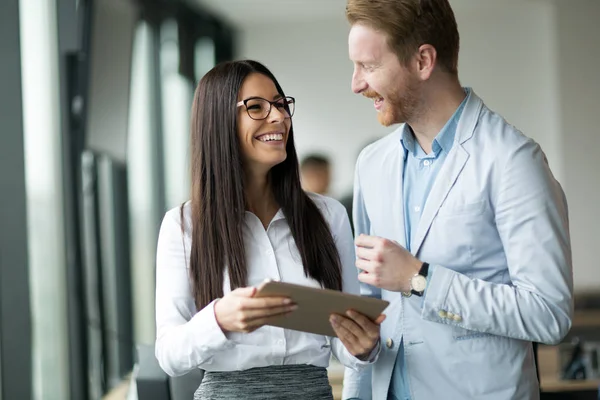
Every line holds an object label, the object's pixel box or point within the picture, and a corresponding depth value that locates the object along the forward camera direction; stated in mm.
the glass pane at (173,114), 7895
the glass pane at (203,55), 9409
